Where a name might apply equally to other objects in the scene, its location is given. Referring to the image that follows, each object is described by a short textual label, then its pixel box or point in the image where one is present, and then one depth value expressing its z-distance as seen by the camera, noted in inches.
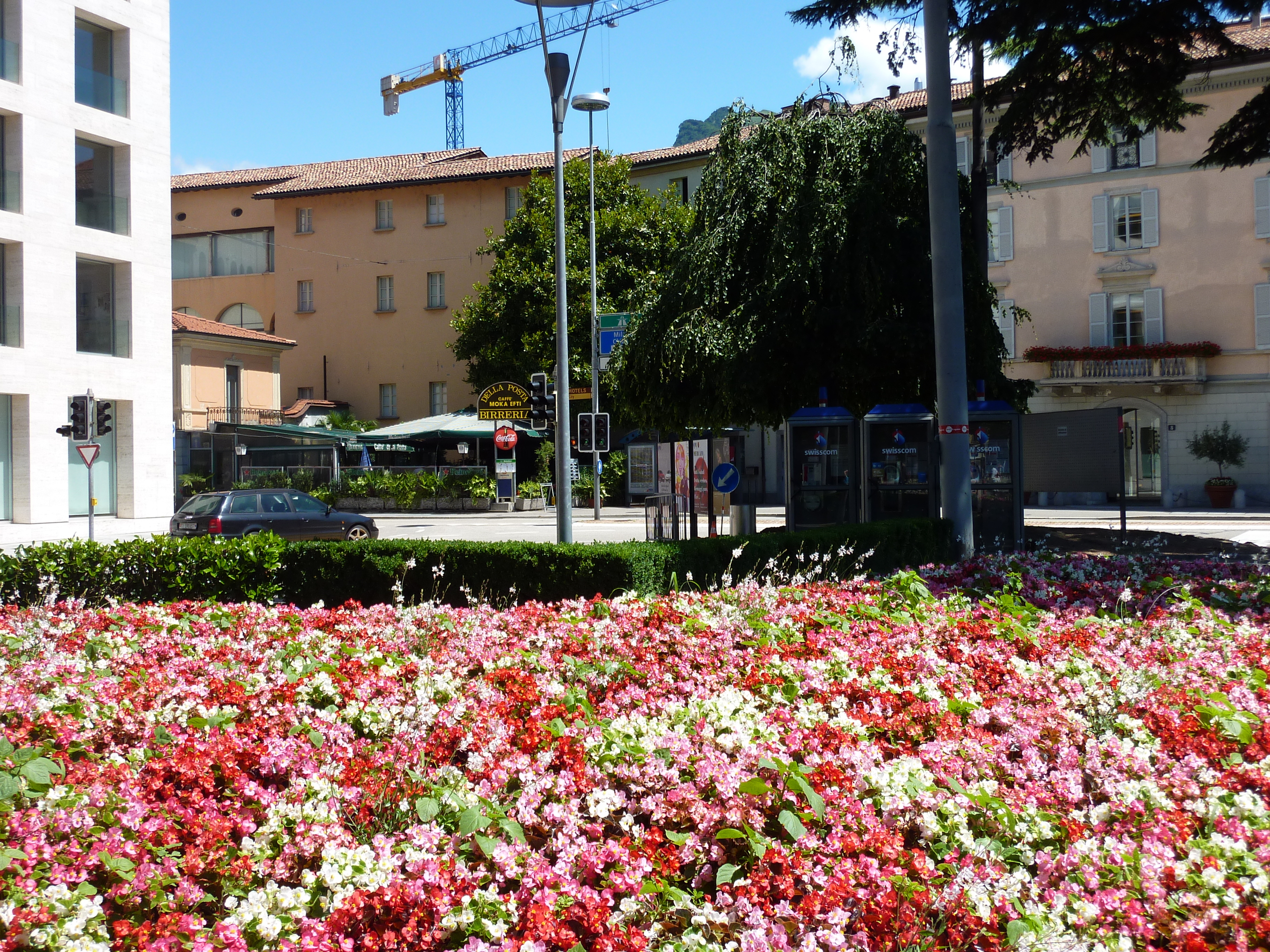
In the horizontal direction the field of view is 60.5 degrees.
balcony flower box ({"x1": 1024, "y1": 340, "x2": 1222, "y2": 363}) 1440.7
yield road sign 874.1
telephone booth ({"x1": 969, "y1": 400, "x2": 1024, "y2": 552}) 599.2
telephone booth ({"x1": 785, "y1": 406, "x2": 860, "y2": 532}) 629.6
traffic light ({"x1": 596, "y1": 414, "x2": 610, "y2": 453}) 900.6
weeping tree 688.4
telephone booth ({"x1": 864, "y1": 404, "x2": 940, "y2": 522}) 613.9
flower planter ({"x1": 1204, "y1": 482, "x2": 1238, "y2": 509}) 1359.5
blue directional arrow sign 606.9
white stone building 1107.9
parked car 769.6
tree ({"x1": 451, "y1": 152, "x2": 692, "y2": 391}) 1617.9
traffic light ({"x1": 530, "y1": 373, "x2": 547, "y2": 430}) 690.2
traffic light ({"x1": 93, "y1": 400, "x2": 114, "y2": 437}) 932.6
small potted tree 1362.0
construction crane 3882.9
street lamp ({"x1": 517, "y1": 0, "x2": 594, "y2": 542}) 590.6
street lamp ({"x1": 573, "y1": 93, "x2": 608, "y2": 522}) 991.0
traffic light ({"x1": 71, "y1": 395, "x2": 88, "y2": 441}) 904.3
